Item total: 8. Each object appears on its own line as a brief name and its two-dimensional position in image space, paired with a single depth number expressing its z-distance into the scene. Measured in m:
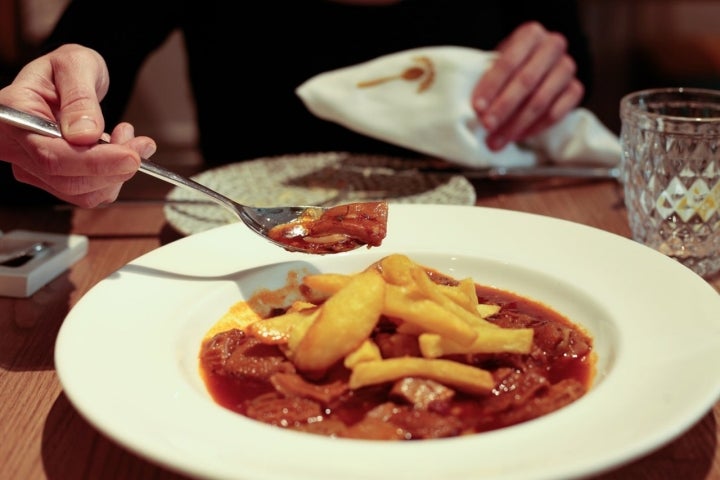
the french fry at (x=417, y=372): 0.45
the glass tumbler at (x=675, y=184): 0.63
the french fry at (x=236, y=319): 0.54
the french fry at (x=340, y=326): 0.46
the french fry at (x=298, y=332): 0.47
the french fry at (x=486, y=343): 0.46
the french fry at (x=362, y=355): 0.46
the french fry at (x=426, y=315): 0.45
